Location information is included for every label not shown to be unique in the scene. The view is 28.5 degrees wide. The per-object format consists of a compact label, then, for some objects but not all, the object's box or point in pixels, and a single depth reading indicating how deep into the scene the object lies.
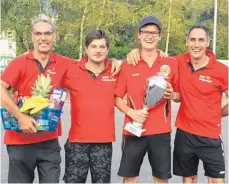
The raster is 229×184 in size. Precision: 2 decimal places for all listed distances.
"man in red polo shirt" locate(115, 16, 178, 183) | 5.03
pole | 25.71
